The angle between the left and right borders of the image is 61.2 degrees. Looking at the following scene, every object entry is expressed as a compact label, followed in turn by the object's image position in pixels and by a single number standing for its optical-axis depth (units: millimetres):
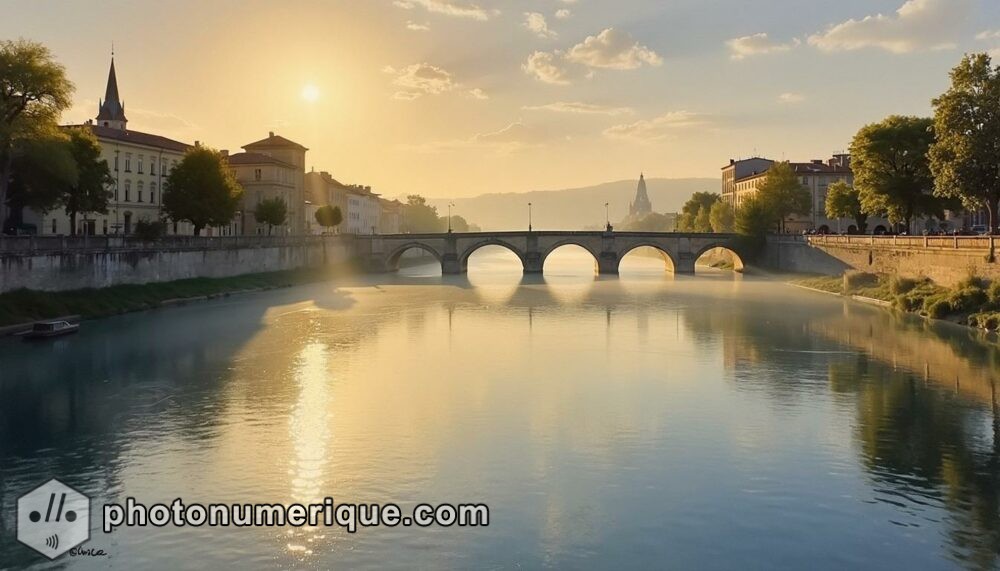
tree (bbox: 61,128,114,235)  61938
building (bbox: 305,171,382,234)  134000
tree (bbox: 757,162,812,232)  109394
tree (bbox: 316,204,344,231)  117375
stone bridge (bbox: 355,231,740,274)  112250
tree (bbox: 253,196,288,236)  94625
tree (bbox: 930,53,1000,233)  54812
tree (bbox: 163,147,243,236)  76188
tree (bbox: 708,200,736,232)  133250
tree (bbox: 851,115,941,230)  74625
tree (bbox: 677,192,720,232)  154450
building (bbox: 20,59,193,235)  73375
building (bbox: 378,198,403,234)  189125
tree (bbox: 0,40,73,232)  52469
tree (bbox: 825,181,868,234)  88688
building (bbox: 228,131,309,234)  103188
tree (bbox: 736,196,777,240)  108062
